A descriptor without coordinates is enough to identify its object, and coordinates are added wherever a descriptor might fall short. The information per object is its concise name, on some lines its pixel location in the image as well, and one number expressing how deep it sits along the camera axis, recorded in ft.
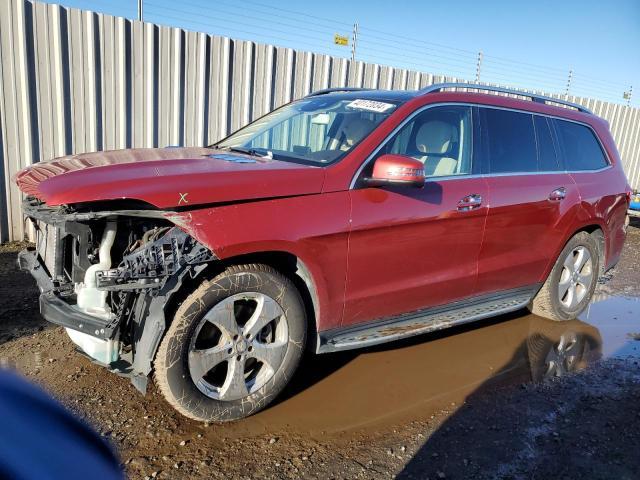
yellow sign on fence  30.19
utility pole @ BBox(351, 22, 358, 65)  30.07
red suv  8.86
